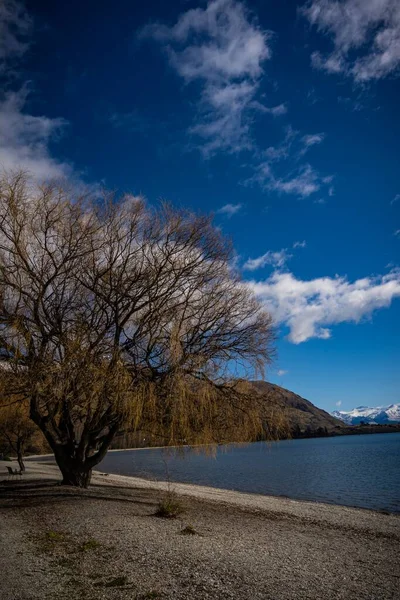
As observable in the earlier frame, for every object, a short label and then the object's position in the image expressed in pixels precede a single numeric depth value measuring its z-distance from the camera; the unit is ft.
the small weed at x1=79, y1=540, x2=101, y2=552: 24.45
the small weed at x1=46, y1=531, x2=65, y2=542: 26.57
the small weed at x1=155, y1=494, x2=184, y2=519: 36.94
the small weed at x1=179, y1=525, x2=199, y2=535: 29.92
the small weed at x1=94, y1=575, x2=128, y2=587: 18.37
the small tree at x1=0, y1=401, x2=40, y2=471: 87.66
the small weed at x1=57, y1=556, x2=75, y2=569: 20.95
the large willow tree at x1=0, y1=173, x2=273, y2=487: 39.91
